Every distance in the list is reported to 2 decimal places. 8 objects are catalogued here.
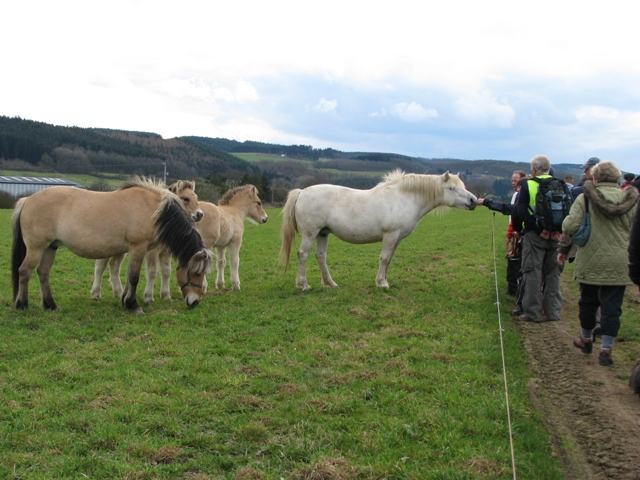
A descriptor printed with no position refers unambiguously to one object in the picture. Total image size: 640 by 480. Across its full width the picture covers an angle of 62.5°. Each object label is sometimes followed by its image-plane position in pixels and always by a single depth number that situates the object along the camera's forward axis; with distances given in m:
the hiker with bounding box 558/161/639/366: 5.86
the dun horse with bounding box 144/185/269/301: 9.26
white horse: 10.16
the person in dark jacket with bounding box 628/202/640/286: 4.14
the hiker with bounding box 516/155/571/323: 7.87
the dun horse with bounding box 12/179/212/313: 7.88
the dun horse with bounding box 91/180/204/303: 9.27
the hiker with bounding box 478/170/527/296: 8.44
